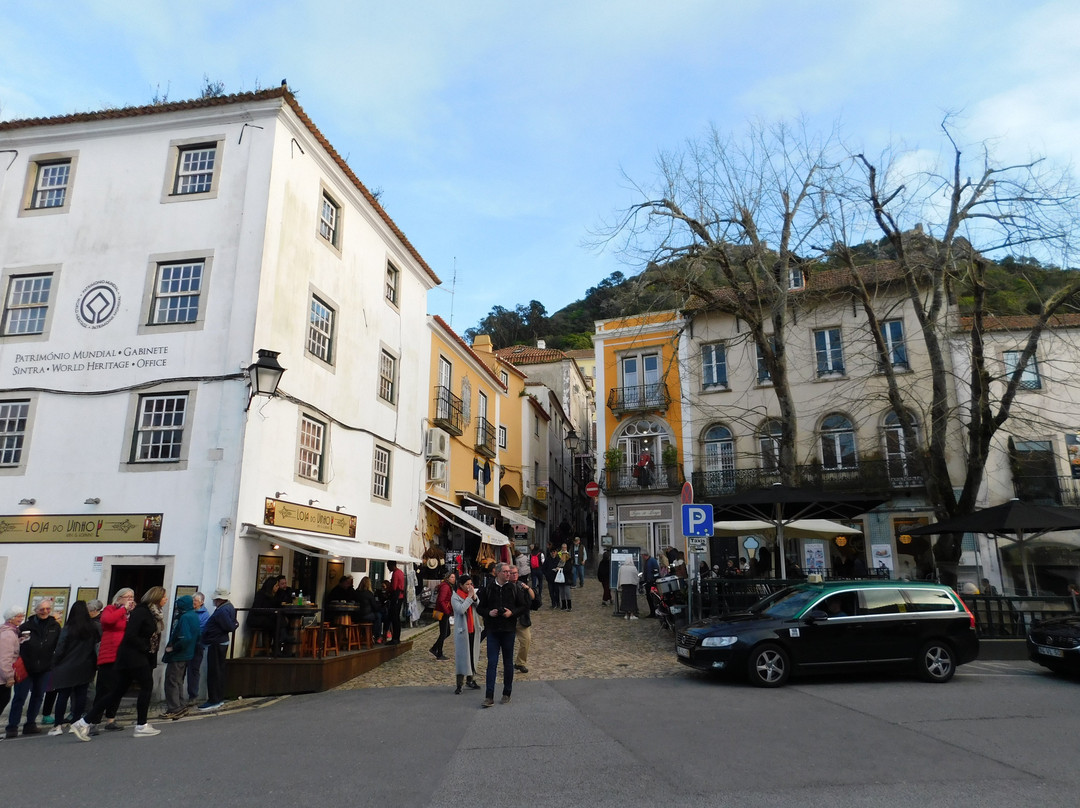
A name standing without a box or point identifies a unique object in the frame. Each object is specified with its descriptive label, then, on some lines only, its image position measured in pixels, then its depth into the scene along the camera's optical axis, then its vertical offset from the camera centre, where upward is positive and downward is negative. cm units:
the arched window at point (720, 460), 2775 +460
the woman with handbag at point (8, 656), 889 -85
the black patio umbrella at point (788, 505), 1460 +160
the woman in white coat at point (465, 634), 1036 -70
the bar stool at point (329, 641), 1208 -96
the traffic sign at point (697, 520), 1277 +107
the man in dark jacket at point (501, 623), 929 -48
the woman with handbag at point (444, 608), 1396 -45
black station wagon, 1037 -73
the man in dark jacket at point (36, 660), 905 -91
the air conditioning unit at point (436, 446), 2145 +392
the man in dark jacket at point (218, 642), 1052 -82
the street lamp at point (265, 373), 1286 +358
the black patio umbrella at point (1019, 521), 1376 +118
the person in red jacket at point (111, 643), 894 -72
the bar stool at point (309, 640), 1217 -91
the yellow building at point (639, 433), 2881 +596
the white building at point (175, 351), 1287 +438
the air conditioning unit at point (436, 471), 2172 +324
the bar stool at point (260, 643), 1242 -98
